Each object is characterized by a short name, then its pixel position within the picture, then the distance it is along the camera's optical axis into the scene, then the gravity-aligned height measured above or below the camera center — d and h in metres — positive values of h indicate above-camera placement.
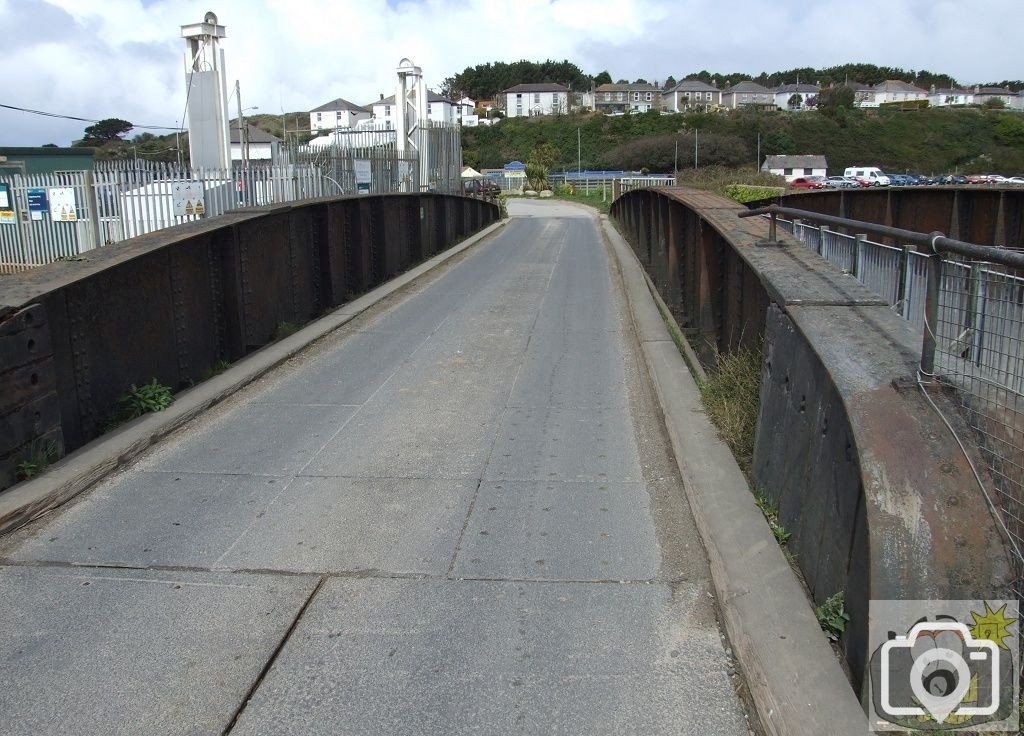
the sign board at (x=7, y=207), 21.48 -0.20
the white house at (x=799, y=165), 117.94 +2.12
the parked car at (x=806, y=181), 75.69 +0.06
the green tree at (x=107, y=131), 116.57 +8.09
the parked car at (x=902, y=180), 69.19 +0.01
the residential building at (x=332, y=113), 179.62 +14.75
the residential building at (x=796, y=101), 195.75 +16.41
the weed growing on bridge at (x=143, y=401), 7.37 -1.61
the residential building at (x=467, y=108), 178.48 +15.70
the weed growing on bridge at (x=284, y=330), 10.97 -1.59
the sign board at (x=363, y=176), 19.59 +0.31
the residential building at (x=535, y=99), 195.00 +17.99
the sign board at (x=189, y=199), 15.33 -0.07
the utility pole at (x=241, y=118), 30.55 +2.86
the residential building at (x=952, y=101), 184.99 +15.64
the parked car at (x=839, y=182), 66.62 -0.07
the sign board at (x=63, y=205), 19.64 -0.16
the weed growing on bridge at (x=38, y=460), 5.93 -1.65
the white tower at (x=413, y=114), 31.27 +2.57
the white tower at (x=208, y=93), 24.55 +2.58
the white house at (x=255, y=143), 68.69 +3.79
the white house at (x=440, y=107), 115.31 +10.39
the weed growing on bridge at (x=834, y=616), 3.83 -1.74
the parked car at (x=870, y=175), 71.92 +0.48
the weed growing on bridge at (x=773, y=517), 4.84 -1.77
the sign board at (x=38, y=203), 20.56 -0.12
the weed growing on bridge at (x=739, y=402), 6.30 -1.52
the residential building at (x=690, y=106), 183.62 +15.61
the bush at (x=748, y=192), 40.42 -0.40
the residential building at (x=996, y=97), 187.30 +15.69
